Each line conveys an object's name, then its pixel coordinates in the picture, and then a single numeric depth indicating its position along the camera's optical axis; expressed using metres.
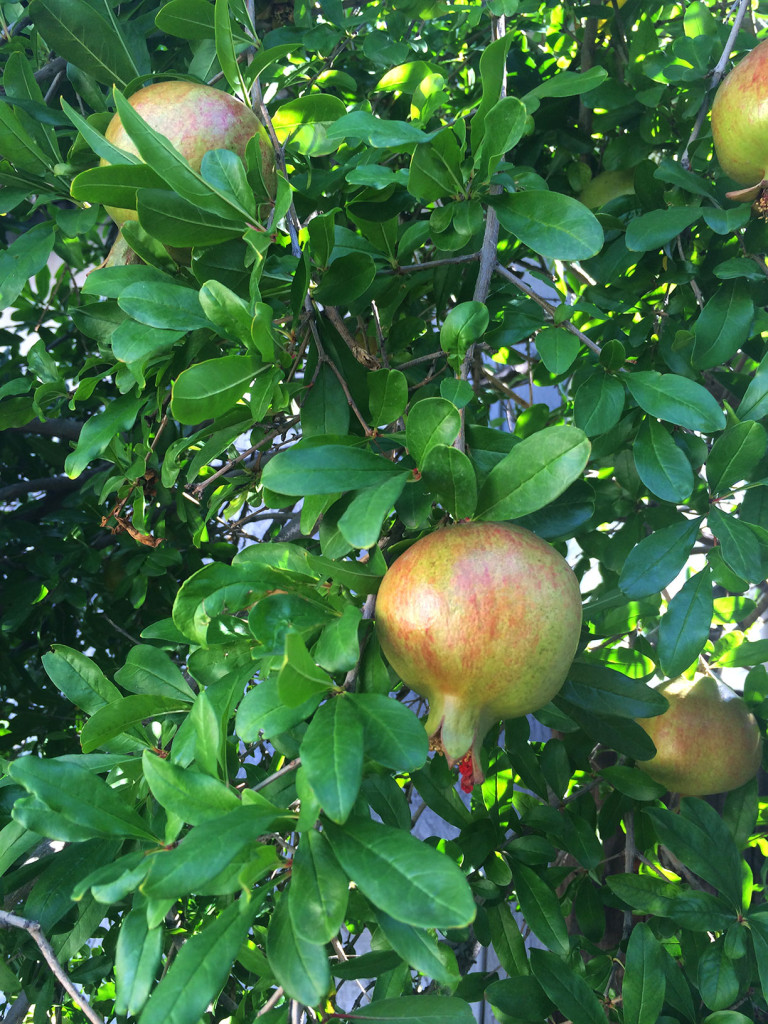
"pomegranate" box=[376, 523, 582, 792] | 0.58
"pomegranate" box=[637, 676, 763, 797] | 1.07
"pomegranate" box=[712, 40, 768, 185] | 0.90
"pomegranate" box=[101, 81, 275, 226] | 0.81
